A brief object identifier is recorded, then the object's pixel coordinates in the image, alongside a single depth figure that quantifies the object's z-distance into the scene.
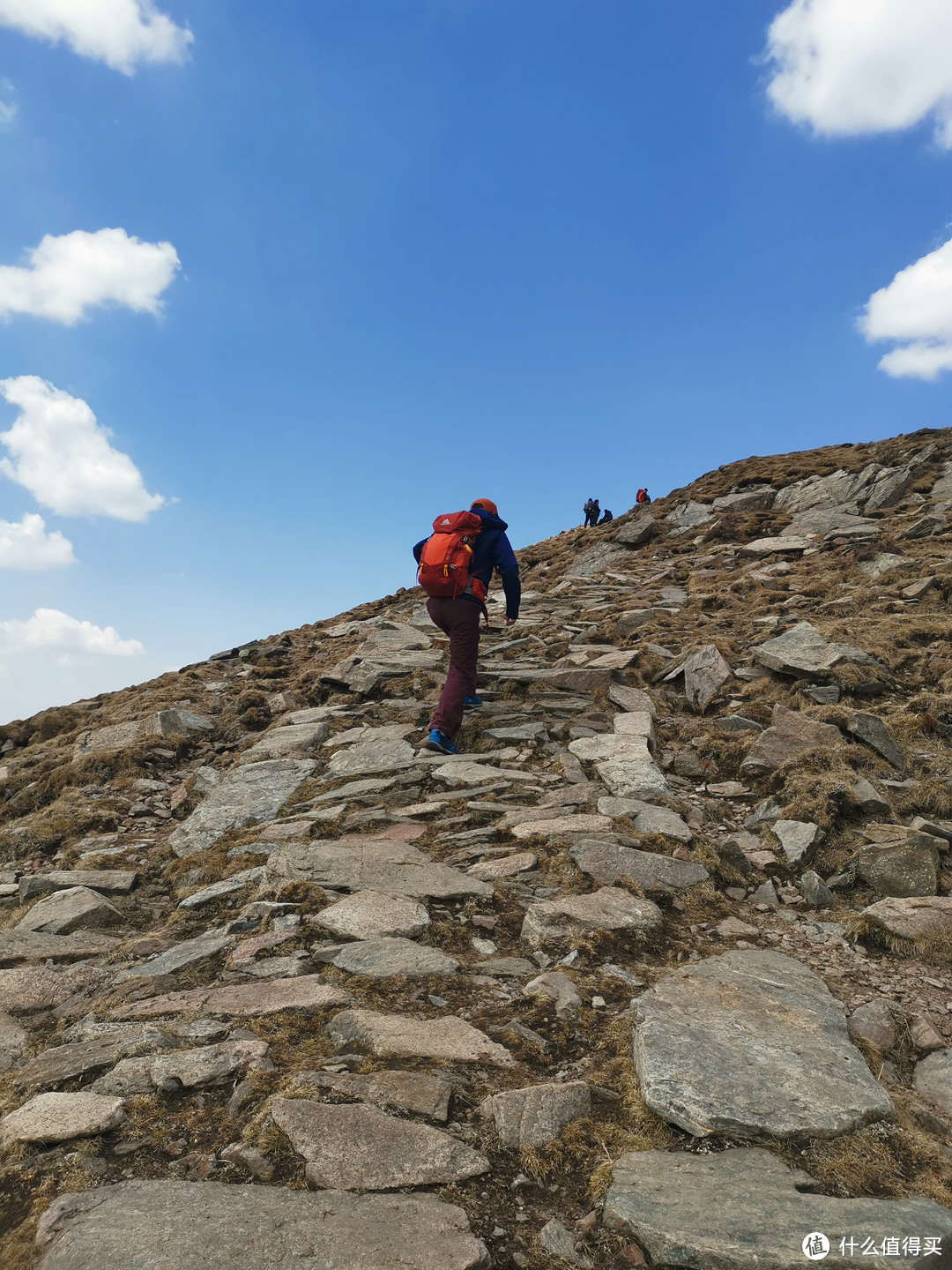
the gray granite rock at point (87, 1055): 3.96
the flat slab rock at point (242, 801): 8.62
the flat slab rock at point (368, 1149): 3.06
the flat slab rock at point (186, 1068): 3.75
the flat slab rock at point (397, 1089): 3.50
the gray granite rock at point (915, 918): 5.20
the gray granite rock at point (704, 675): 10.83
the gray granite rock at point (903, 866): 5.84
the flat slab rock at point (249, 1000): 4.50
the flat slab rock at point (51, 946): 5.94
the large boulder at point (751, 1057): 3.48
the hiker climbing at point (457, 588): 9.35
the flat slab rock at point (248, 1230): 2.61
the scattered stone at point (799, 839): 6.44
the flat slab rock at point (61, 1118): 3.34
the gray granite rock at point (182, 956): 5.36
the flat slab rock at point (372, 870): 6.20
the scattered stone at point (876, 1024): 4.23
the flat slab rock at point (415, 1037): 3.95
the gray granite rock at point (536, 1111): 3.36
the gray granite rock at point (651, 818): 6.94
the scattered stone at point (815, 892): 5.92
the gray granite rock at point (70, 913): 6.55
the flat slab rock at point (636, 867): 6.11
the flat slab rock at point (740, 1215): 2.65
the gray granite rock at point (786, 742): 8.28
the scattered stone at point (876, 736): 8.12
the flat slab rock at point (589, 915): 5.39
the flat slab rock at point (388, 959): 4.91
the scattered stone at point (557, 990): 4.49
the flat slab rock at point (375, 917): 5.46
